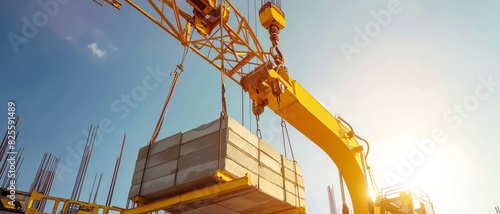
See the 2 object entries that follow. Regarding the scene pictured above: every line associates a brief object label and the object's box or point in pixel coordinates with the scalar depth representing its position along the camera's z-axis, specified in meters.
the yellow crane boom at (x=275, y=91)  6.94
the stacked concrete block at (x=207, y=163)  4.46
